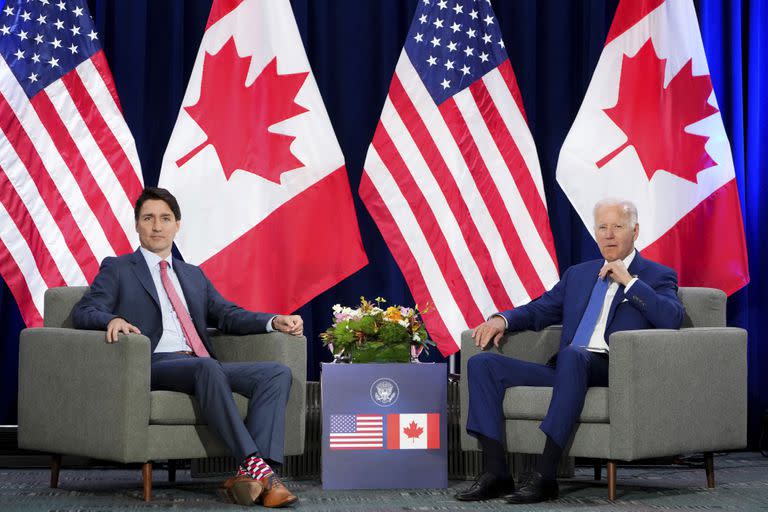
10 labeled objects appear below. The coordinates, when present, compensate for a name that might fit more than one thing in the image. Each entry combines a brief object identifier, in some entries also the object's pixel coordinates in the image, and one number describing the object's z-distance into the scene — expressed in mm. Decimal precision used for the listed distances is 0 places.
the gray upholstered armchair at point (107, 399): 7258
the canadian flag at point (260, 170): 10008
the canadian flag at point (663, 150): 10359
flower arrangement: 8469
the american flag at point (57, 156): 9797
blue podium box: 8180
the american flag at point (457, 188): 10211
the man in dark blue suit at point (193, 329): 7258
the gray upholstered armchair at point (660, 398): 7441
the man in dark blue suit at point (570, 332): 7445
